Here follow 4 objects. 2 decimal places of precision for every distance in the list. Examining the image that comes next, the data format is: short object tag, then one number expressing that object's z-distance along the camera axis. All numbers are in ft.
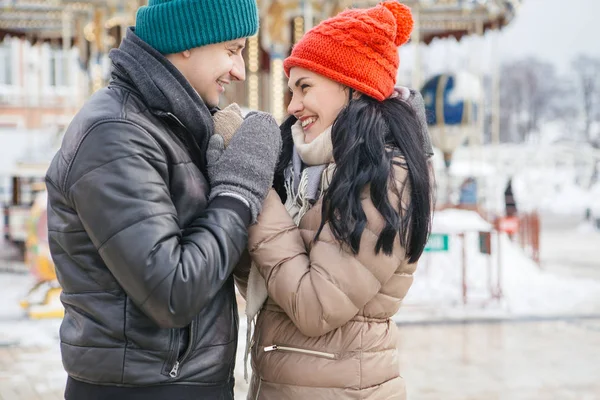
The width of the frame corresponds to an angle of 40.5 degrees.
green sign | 30.12
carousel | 40.14
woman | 7.17
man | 6.11
